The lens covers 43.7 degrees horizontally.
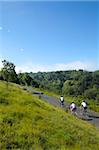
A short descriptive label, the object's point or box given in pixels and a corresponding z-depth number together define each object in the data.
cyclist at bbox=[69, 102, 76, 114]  11.22
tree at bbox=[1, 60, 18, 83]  14.68
